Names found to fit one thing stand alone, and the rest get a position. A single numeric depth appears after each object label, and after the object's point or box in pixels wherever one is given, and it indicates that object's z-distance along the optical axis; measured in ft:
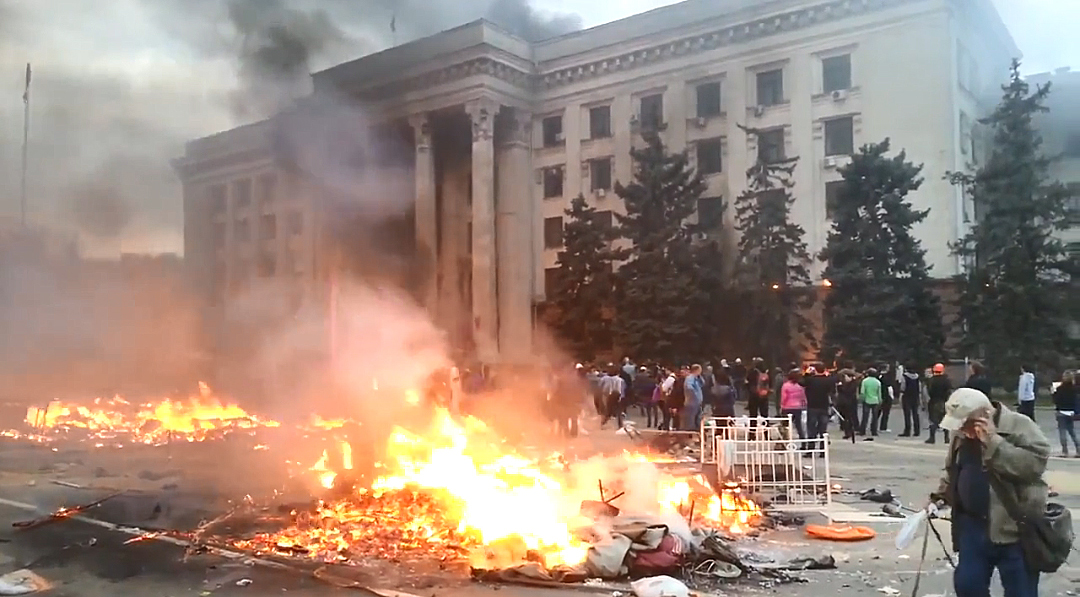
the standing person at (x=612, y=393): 60.59
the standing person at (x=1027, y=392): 46.73
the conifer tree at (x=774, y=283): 96.63
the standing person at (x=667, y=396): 55.01
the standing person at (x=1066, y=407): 42.19
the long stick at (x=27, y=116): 57.21
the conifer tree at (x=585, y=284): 111.55
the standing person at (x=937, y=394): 49.88
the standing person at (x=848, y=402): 53.72
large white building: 85.10
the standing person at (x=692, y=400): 47.93
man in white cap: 13.03
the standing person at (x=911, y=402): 55.21
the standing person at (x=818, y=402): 43.16
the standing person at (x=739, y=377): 73.56
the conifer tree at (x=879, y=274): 85.25
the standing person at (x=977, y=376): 43.45
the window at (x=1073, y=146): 127.16
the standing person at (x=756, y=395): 51.21
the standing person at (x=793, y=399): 44.14
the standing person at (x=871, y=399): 55.52
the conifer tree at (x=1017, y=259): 83.76
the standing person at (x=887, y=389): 58.23
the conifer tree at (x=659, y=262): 100.42
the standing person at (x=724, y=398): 47.03
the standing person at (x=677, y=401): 53.93
